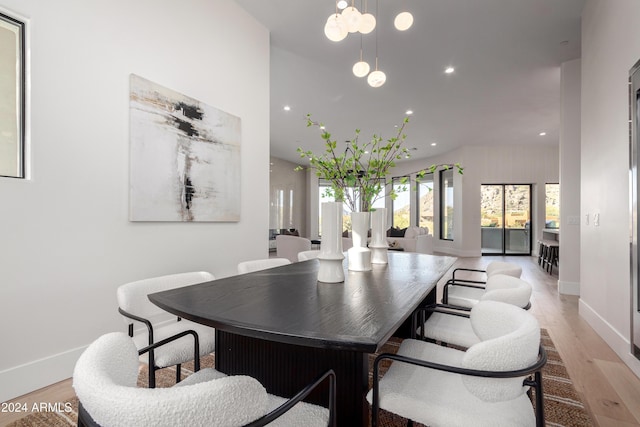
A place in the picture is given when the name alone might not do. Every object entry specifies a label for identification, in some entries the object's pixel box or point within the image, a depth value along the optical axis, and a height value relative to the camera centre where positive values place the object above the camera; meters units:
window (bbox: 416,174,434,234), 11.11 +0.32
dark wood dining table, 0.91 -0.32
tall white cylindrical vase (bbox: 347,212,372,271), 1.88 -0.17
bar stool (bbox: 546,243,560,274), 6.36 -0.77
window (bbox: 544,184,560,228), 9.41 +0.29
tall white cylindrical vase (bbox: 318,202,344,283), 1.53 -0.14
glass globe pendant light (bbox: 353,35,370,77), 2.59 +1.15
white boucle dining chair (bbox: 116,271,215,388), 1.41 -0.58
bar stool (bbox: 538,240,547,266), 7.21 -0.81
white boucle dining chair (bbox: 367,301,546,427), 0.85 -0.51
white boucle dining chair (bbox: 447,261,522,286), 1.92 -0.33
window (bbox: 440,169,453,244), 10.18 +0.36
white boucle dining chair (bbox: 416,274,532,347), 1.38 -0.57
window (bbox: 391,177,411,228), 11.80 +0.15
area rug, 1.60 -1.01
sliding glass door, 9.65 -0.09
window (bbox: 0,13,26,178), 1.83 +0.65
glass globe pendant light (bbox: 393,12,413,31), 2.14 +1.27
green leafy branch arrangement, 1.76 +0.21
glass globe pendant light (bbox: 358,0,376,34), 2.00 +1.18
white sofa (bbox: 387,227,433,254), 6.94 -0.57
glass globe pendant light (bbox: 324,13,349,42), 2.04 +1.17
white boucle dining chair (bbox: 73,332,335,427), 0.54 -0.32
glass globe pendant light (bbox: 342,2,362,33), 2.00 +1.21
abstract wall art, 2.44 +0.47
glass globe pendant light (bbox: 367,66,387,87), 2.67 +1.12
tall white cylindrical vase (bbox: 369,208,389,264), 2.15 -0.15
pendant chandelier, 2.01 +1.19
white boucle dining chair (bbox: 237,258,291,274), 2.10 -0.34
